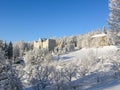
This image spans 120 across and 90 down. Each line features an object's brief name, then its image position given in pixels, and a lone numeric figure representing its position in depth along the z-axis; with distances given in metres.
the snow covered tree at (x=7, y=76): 11.30
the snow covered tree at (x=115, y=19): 11.81
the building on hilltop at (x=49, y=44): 72.88
